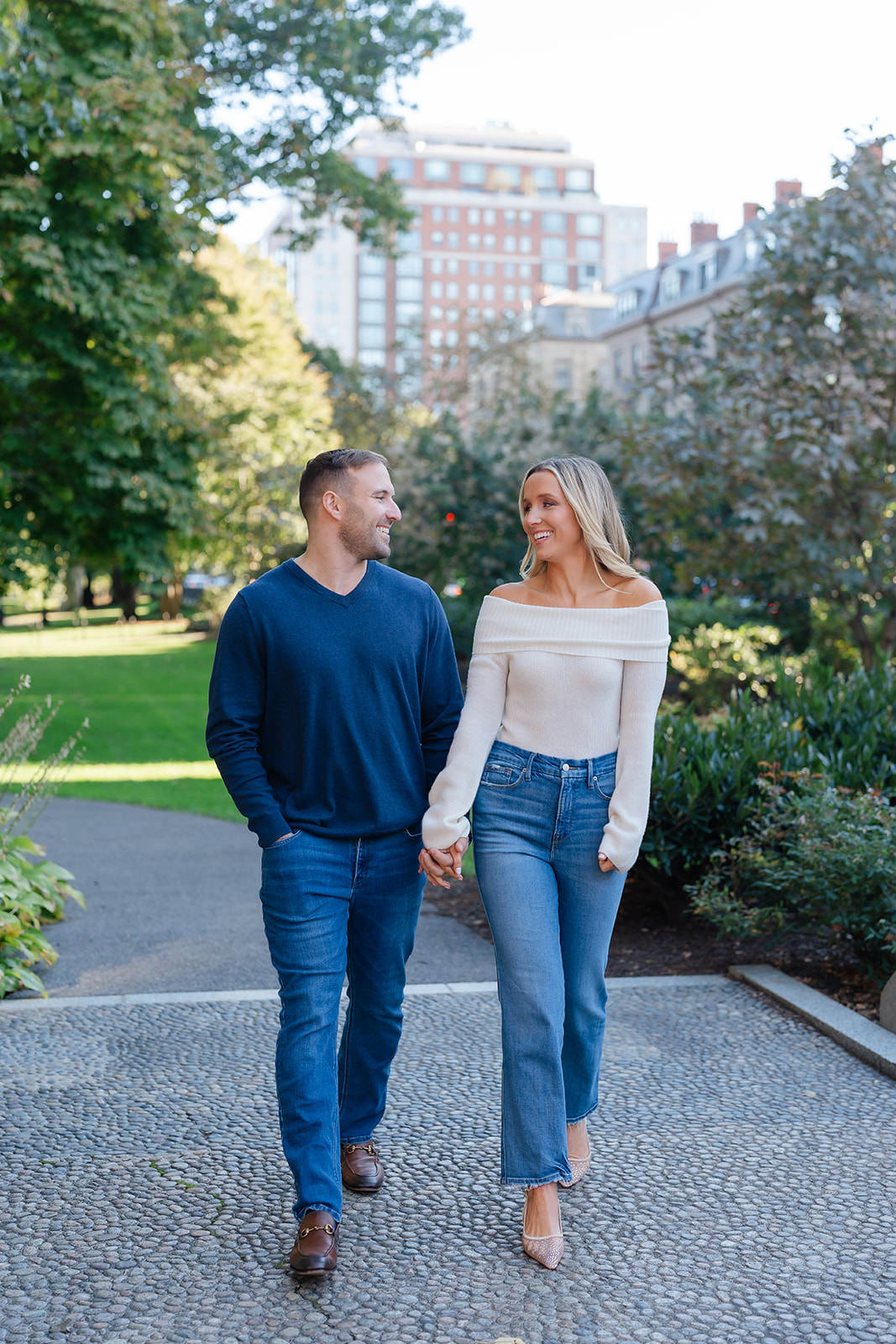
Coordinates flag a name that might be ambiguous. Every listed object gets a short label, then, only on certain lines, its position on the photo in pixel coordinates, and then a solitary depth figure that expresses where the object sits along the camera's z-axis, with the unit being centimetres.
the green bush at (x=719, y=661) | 1453
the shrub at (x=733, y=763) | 619
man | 317
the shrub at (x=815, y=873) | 511
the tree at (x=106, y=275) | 1260
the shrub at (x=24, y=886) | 559
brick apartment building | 14500
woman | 319
